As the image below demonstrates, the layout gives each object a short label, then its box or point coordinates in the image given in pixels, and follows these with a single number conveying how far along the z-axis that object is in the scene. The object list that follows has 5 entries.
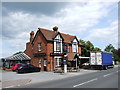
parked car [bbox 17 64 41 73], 26.72
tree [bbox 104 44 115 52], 104.43
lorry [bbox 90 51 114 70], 33.33
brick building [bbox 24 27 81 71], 31.84
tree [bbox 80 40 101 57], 53.58
